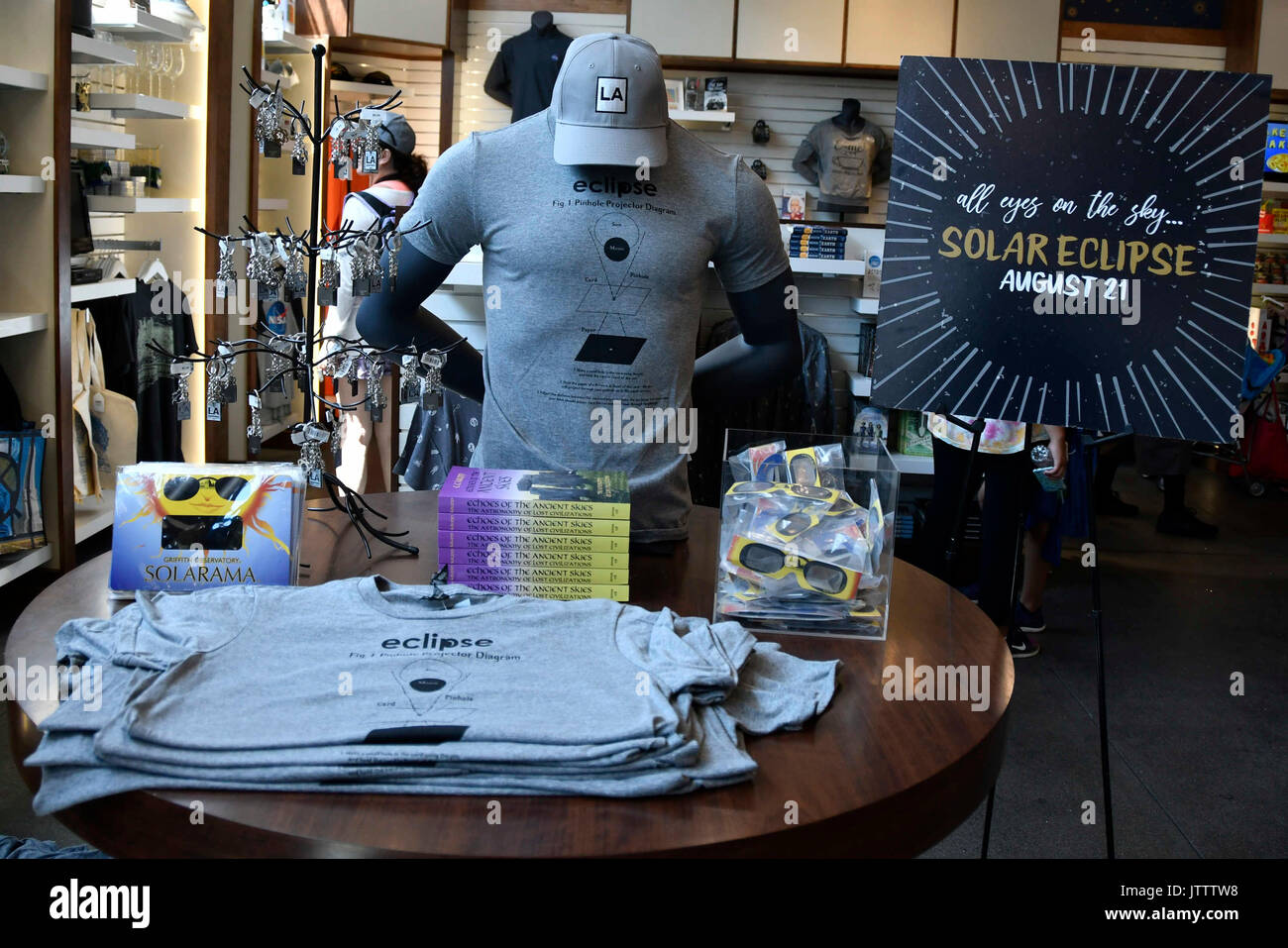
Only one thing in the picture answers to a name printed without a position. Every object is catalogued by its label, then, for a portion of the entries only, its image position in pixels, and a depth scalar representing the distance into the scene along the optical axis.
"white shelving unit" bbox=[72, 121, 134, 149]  3.96
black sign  2.05
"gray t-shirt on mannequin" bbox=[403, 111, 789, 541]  1.81
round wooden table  0.98
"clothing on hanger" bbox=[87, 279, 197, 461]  4.60
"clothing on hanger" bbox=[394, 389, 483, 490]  4.04
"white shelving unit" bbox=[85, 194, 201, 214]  4.36
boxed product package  1.47
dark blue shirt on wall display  6.78
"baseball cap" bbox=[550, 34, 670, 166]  1.74
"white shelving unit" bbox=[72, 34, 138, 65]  3.86
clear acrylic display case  1.46
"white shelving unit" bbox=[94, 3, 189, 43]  4.18
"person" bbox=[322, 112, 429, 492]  4.34
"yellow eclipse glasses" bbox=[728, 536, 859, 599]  1.45
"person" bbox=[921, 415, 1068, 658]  3.79
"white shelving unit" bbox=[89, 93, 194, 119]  4.40
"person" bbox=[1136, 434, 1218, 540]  5.98
